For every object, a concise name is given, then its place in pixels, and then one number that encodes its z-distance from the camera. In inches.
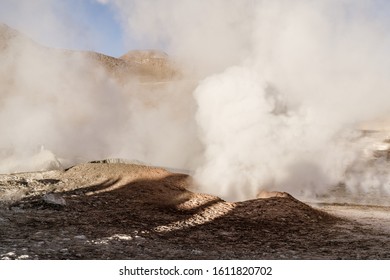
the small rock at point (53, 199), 283.9
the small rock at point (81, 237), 206.6
